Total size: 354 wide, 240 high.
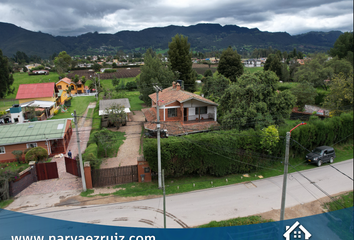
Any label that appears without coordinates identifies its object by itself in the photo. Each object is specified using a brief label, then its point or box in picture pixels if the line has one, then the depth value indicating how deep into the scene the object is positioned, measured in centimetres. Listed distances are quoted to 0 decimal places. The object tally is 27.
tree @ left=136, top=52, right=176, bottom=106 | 4260
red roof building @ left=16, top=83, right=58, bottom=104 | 4250
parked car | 2289
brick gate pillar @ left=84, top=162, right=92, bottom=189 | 1802
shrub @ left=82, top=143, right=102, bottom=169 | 1905
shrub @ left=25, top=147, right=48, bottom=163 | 2214
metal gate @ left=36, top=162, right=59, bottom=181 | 1994
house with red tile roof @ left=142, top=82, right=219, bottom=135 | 2722
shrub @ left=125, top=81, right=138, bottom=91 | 6343
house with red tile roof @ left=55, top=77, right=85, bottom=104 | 5169
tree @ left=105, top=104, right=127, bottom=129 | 3188
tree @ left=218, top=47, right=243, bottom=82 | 5559
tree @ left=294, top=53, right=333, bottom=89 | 5459
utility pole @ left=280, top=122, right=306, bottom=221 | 1144
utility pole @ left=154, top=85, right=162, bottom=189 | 1681
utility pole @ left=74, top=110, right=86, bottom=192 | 1751
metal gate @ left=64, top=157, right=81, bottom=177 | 2011
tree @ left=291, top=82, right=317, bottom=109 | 4137
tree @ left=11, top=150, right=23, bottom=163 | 2304
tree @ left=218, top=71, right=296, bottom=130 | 2341
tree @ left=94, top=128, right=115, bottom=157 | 2355
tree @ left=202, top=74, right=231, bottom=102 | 3968
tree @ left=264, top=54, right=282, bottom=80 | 7094
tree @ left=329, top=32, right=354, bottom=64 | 7281
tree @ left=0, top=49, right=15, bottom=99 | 5381
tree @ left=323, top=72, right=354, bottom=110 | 3188
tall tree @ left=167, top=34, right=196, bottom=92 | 5294
